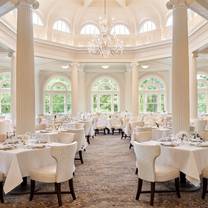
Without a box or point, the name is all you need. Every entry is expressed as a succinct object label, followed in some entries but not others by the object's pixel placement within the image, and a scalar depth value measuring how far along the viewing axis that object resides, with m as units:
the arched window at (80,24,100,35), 14.75
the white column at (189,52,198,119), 11.29
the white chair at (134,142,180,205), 4.32
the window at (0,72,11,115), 16.56
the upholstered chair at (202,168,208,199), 4.46
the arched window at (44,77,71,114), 17.47
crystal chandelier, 10.32
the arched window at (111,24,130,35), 14.83
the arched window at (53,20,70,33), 13.91
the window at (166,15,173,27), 13.38
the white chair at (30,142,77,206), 4.26
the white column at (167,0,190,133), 6.40
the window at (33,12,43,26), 13.01
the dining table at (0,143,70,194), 4.33
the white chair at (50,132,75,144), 6.40
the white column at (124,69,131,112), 16.66
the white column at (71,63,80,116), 14.30
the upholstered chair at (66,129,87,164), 7.29
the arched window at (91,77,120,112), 17.52
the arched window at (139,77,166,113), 17.77
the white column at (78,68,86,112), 16.38
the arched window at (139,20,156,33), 14.15
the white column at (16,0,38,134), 6.29
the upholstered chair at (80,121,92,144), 10.32
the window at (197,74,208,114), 17.44
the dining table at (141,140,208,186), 4.49
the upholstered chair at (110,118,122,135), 14.10
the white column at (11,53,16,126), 10.70
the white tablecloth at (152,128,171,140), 7.51
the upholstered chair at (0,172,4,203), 4.36
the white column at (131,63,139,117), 14.48
